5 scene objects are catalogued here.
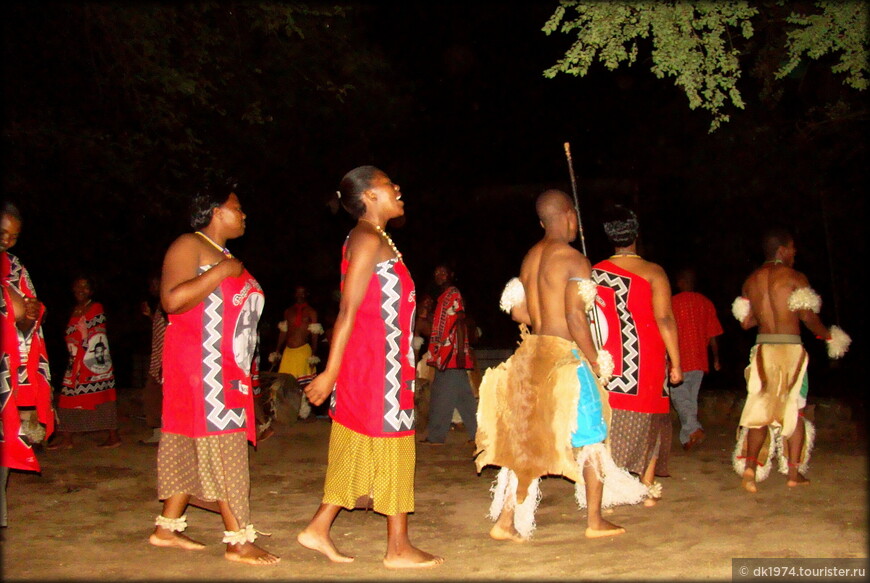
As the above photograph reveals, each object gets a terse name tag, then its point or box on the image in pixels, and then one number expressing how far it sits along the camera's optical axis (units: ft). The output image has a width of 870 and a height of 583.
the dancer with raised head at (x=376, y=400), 15.62
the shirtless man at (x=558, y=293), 17.47
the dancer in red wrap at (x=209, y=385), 15.96
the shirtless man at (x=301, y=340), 37.83
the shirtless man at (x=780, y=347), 22.74
